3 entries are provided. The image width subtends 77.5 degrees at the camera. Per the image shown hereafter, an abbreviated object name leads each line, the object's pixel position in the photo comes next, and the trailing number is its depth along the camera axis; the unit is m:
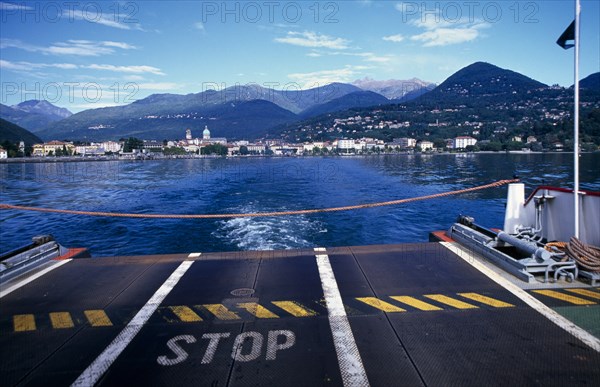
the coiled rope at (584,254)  5.92
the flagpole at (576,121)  6.64
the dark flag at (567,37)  6.83
